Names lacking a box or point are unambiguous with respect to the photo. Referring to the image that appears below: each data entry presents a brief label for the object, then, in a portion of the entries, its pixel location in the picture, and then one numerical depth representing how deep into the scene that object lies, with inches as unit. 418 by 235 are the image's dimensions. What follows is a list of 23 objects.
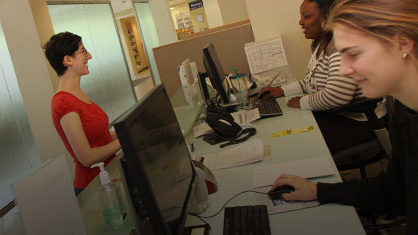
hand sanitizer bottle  44.8
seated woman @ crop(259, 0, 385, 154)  82.2
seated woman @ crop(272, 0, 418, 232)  35.5
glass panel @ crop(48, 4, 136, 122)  215.0
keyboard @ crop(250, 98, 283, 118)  90.6
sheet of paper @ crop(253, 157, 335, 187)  55.3
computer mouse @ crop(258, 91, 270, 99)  110.7
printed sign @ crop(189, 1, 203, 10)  502.6
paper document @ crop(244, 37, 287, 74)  135.9
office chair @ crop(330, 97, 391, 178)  81.6
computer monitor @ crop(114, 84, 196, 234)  32.5
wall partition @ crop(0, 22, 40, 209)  143.4
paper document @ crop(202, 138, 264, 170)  65.2
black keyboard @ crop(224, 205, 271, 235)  43.7
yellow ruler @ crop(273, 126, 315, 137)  75.0
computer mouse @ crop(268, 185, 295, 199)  50.7
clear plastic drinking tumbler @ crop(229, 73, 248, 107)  104.0
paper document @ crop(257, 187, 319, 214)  47.8
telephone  80.4
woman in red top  80.0
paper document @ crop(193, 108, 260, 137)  88.0
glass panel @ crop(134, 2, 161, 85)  357.7
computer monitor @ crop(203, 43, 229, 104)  98.0
